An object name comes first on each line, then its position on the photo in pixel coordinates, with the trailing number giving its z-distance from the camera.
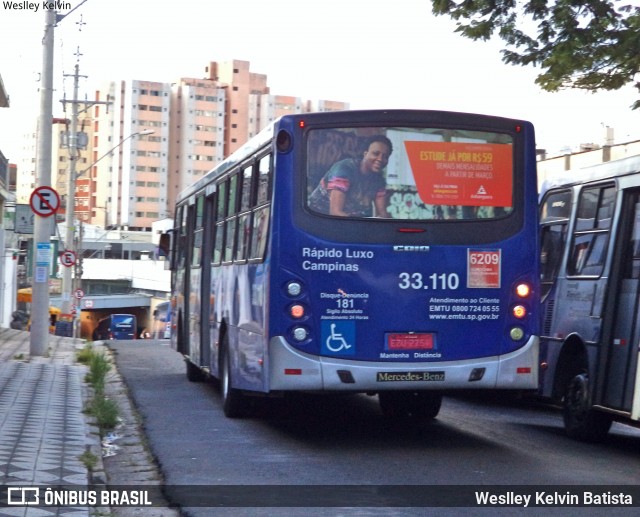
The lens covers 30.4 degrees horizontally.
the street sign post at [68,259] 38.12
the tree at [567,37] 14.67
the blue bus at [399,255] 10.49
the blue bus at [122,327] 62.91
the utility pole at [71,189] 45.31
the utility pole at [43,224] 24.02
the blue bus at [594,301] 10.80
